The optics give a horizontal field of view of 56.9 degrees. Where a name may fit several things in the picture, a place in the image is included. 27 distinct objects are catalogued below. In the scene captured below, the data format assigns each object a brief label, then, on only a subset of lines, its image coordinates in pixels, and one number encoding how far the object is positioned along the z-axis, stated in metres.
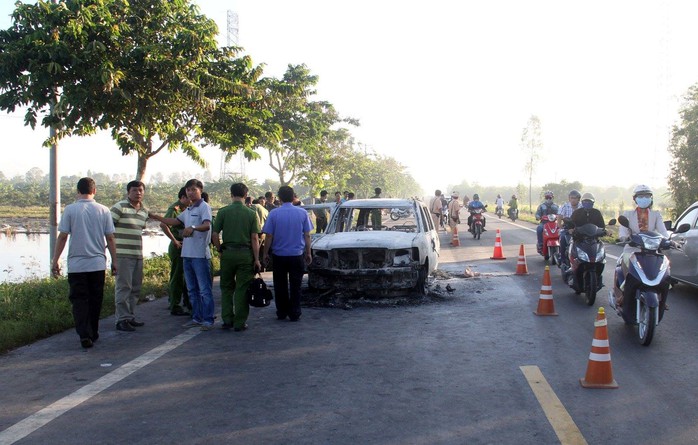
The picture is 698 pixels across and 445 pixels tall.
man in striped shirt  8.33
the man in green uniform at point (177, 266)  9.35
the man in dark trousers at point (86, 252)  7.32
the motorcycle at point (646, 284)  6.99
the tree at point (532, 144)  72.12
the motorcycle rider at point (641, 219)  8.13
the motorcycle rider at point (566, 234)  12.67
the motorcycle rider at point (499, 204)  48.07
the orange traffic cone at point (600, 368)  5.47
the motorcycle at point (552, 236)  15.24
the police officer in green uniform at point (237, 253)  8.23
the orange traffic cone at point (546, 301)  9.03
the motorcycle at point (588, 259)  9.96
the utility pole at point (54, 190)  13.20
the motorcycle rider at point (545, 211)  15.74
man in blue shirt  8.80
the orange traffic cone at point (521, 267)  13.75
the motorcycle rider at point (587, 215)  10.59
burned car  10.18
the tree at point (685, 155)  32.88
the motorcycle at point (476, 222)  24.77
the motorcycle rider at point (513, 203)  39.65
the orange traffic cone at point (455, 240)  21.99
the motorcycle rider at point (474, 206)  24.39
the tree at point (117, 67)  10.45
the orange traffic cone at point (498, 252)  17.23
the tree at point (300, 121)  23.61
